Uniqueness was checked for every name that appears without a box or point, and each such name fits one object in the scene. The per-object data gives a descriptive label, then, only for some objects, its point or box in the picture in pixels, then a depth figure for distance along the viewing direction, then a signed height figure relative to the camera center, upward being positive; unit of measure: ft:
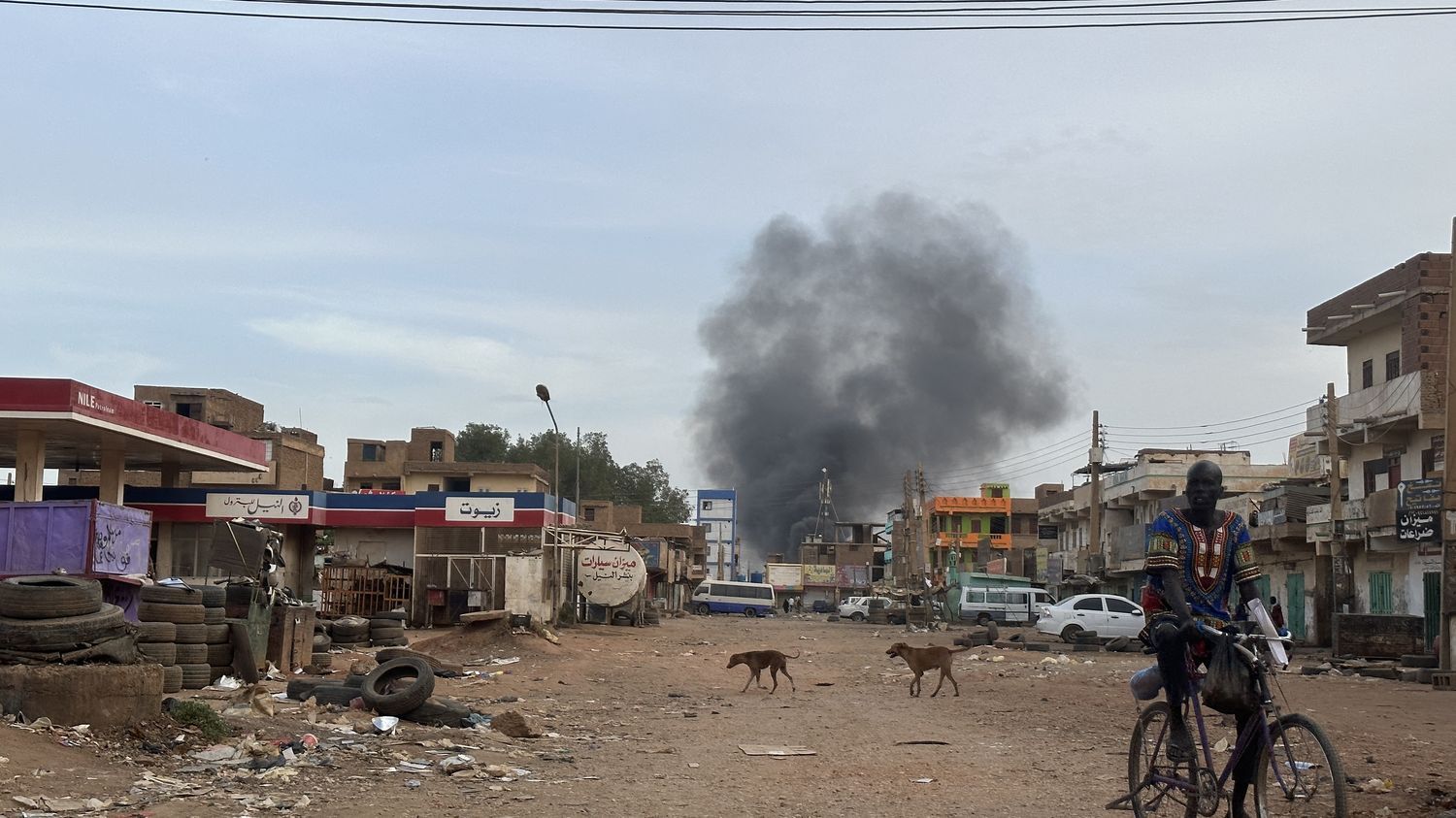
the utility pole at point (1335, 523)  117.91 +0.92
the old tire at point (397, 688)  42.78 -5.70
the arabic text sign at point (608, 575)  130.41 -5.20
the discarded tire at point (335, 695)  46.47 -6.20
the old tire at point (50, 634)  37.22 -3.37
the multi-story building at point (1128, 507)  206.39 +3.82
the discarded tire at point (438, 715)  43.04 -6.38
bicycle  20.29 -3.78
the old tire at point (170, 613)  53.11 -3.90
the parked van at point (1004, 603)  192.44 -10.90
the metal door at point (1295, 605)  143.24 -7.86
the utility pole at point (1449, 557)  59.82 -1.18
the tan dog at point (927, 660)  65.98 -6.62
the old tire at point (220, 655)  55.98 -5.87
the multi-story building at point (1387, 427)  116.26 +9.92
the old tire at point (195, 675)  53.01 -6.40
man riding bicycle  22.21 -0.74
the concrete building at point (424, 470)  241.76 +9.41
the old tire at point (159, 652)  49.44 -5.14
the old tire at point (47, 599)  38.42 -2.49
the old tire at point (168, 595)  53.47 -3.20
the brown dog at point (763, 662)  68.13 -7.08
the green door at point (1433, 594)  108.17 -4.98
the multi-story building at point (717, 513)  372.79 +3.07
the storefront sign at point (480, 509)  137.59 +1.15
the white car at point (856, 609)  244.01 -15.56
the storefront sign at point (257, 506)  136.77 +1.20
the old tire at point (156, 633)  49.75 -4.41
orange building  331.77 +1.23
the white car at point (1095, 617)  133.59 -8.88
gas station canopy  91.91 +6.47
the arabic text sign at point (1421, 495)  101.24 +3.02
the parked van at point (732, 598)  250.78 -14.01
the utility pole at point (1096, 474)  184.02 +7.78
